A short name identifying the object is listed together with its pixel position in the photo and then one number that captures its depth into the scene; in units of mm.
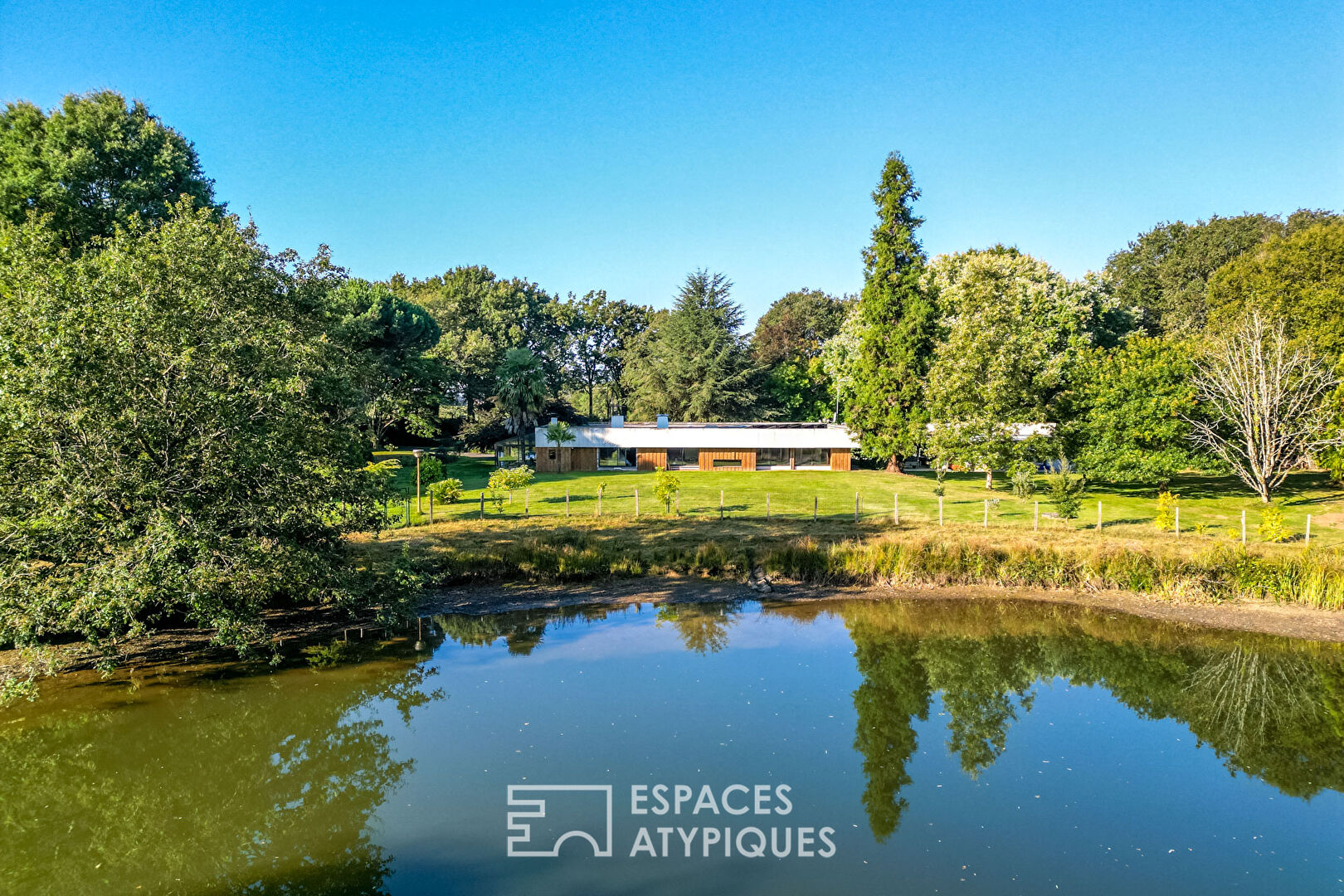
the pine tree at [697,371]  57656
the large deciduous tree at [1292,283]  40250
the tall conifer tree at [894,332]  41281
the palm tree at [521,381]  50750
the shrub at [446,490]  32000
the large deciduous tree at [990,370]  35781
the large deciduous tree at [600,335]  76312
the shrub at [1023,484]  32125
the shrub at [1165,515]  25906
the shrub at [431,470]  35156
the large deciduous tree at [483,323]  59500
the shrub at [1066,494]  27875
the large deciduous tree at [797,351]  61531
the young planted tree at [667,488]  30844
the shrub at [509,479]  32719
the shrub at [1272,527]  23359
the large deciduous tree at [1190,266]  59562
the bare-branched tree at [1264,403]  32250
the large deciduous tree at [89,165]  27688
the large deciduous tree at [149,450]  12336
